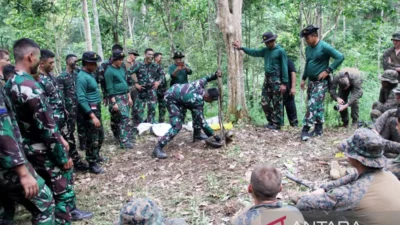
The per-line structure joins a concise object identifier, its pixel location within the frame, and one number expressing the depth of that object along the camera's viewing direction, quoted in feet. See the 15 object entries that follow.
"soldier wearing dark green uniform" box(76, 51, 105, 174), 18.12
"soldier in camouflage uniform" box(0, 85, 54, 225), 8.75
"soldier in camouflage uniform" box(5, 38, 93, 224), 9.90
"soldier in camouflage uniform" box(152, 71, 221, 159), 19.74
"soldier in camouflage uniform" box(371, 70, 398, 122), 19.26
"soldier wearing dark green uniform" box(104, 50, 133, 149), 21.27
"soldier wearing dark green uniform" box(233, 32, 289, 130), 22.52
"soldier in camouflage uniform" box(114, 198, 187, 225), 6.12
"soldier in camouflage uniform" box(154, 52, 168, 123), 28.44
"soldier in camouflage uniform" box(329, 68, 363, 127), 22.04
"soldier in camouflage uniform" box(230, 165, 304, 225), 7.47
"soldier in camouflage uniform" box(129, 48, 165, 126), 26.96
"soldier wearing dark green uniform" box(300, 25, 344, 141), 20.44
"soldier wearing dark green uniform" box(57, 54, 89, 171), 18.54
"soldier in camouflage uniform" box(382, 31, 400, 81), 20.54
